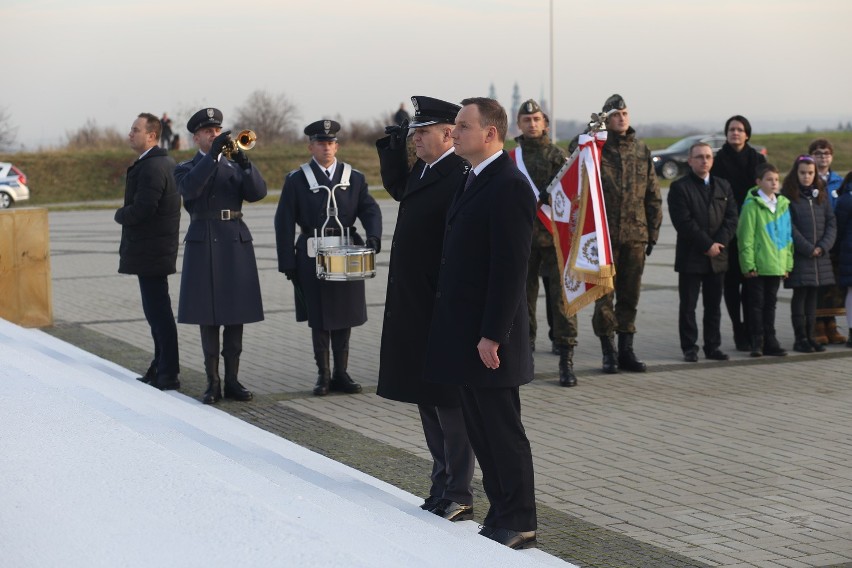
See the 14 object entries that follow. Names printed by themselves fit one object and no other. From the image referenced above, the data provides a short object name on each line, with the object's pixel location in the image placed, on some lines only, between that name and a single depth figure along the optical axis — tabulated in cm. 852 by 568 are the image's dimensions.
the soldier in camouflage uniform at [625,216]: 1003
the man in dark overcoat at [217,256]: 923
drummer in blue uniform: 944
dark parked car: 4678
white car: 4072
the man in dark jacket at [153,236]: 974
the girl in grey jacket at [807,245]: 1126
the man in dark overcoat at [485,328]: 522
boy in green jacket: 1098
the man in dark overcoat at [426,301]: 584
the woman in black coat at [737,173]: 1132
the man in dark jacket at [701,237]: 1069
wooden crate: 1325
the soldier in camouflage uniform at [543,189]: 970
